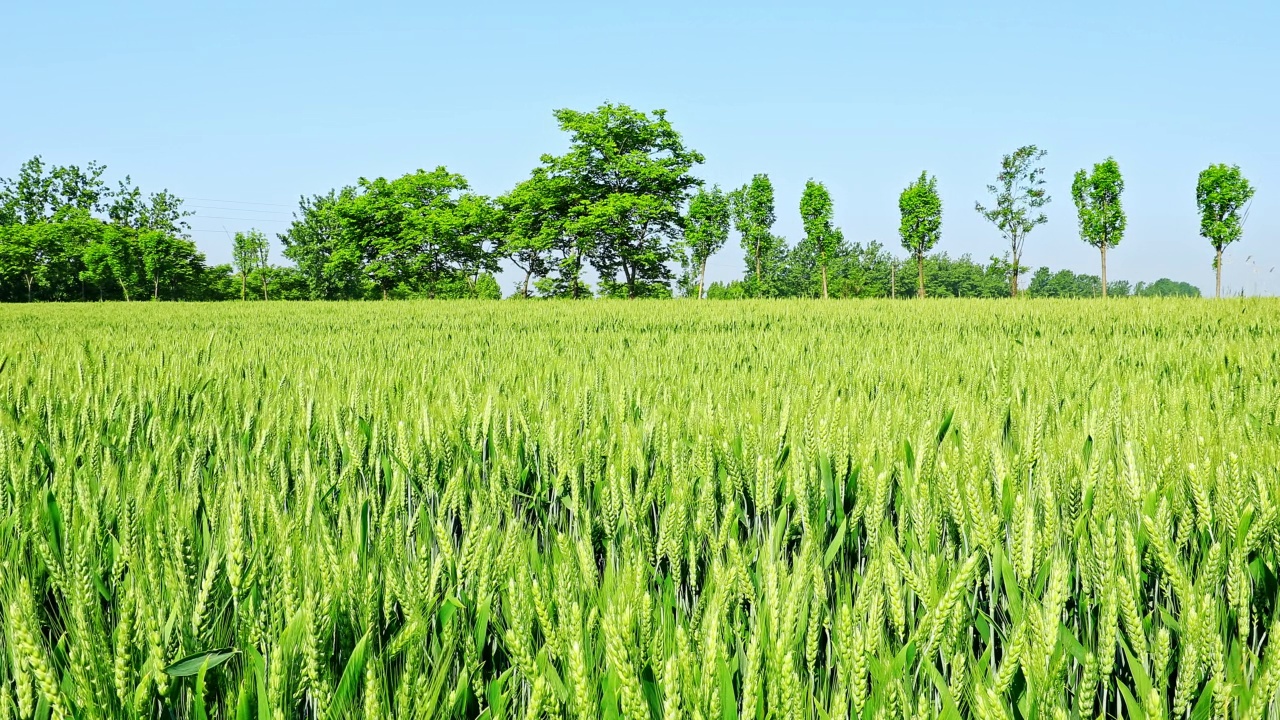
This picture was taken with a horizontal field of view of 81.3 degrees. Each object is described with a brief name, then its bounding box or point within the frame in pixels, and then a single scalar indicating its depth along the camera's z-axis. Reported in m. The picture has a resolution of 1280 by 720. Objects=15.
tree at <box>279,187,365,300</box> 58.59
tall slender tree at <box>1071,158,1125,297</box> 39.31
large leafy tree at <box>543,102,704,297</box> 39.25
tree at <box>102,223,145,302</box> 52.72
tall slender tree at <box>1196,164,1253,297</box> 39.47
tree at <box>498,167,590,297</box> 40.19
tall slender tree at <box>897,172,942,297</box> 45.03
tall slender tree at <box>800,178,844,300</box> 48.53
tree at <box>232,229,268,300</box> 62.66
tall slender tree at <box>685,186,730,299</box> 45.94
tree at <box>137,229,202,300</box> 53.53
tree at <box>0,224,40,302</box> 52.72
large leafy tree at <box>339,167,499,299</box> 49.50
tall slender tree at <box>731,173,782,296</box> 49.31
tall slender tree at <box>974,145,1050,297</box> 40.50
